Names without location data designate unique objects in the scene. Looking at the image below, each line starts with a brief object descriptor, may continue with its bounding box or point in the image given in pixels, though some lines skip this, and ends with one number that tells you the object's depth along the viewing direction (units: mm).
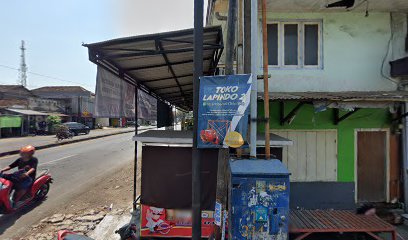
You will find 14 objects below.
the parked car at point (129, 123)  62738
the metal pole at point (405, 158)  7375
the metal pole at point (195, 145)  3547
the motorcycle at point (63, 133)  25989
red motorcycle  6820
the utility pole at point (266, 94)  4152
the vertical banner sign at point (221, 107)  3605
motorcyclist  7422
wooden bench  4784
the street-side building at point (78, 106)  42256
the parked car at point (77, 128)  32094
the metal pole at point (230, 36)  3945
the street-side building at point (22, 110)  28859
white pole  4152
